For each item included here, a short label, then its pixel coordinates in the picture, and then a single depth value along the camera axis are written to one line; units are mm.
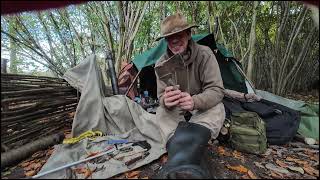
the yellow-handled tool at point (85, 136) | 1865
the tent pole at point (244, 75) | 2680
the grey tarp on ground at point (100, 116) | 1869
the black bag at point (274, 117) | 1997
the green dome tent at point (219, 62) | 2630
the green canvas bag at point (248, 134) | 1793
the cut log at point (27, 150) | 1562
